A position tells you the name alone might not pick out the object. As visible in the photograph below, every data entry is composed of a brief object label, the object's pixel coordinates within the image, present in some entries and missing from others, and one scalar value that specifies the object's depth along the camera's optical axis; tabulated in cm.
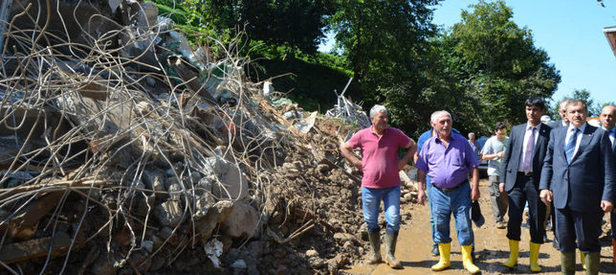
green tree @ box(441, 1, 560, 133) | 2989
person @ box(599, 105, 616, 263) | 494
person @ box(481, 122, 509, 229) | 671
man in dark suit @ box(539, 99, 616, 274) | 392
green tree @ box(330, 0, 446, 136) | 2011
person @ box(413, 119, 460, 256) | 508
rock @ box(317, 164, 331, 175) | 741
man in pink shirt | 486
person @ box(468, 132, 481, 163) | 1079
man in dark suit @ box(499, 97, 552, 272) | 463
